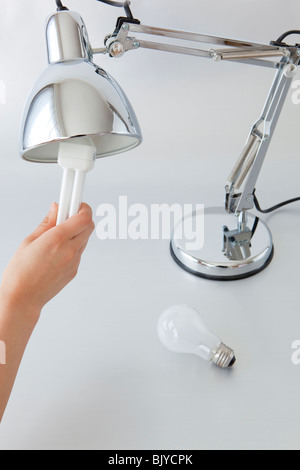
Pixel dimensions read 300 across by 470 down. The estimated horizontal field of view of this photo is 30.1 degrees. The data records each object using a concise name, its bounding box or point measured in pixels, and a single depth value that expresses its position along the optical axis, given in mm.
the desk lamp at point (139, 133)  574
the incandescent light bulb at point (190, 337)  821
